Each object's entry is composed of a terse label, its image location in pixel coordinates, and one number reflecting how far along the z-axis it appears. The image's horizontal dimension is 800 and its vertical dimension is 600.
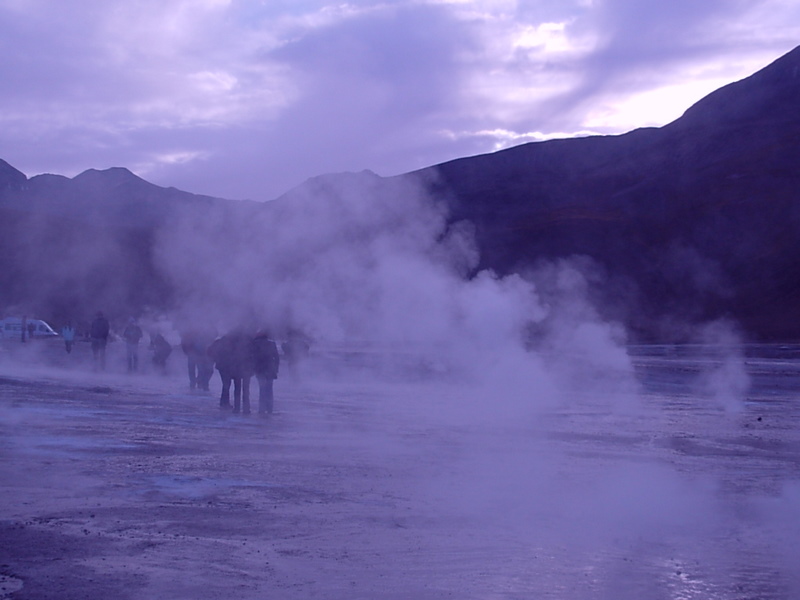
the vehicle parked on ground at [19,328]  44.78
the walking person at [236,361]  15.47
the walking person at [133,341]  23.23
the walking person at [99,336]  23.23
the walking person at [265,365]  15.16
